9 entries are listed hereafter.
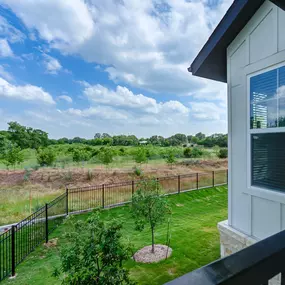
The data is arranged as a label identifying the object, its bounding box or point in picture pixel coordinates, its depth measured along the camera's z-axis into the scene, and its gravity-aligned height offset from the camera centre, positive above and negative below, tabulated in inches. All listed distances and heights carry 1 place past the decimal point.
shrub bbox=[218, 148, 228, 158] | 810.2 -43.7
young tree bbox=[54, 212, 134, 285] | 78.5 -48.8
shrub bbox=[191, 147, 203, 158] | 795.3 -39.0
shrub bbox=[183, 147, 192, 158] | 800.0 -35.3
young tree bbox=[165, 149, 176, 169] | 589.6 -47.1
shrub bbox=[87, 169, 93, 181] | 470.5 -77.9
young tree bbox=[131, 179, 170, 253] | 177.8 -59.2
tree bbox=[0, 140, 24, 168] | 473.1 -31.7
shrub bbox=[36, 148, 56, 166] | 544.9 -40.6
